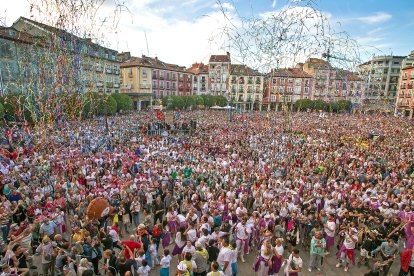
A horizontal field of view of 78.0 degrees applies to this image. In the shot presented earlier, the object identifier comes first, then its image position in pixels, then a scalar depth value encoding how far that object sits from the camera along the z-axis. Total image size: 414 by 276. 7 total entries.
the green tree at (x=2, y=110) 19.58
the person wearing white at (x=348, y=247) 6.79
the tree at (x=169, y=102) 47.89
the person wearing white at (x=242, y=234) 7.05
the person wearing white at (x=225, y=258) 5.66
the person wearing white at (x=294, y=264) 5.52
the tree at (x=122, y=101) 37.44
